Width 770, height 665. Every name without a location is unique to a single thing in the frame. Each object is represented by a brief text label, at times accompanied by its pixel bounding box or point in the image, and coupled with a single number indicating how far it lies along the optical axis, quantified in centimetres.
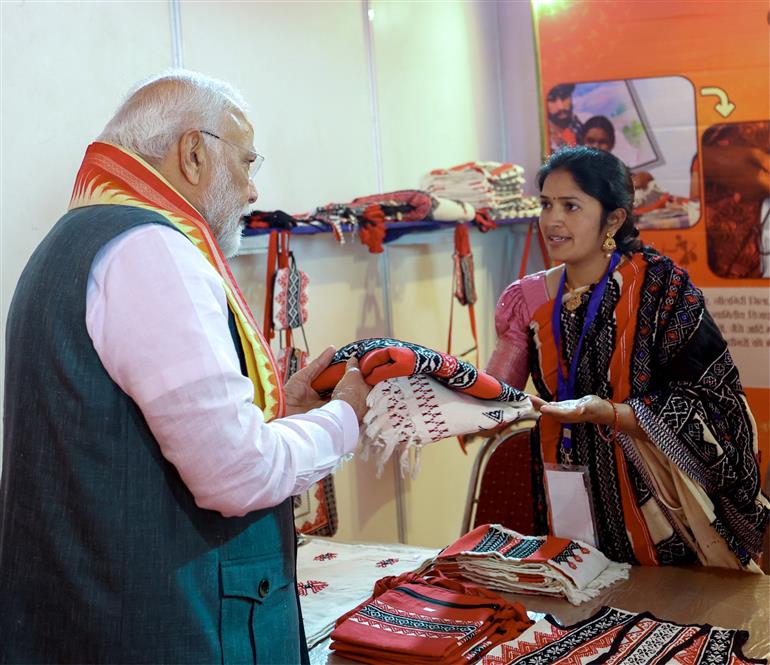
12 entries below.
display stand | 312
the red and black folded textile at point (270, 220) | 299
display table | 185
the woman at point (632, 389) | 230
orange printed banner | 442
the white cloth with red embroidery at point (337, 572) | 203
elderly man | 125
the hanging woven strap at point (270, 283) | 302
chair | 279
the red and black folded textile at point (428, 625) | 174
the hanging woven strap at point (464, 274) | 425
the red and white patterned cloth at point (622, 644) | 170
